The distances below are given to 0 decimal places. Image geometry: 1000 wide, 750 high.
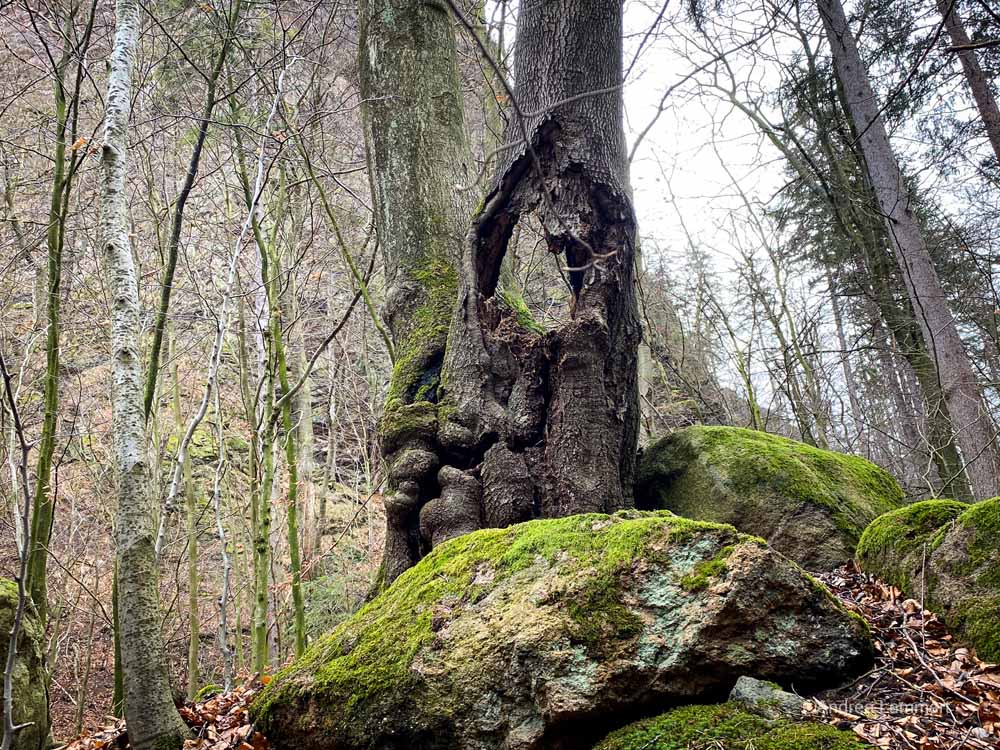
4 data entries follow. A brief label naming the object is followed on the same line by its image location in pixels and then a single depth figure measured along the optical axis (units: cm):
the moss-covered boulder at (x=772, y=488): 395
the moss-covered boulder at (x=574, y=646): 230
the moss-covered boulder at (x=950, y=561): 251
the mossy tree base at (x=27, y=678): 351
